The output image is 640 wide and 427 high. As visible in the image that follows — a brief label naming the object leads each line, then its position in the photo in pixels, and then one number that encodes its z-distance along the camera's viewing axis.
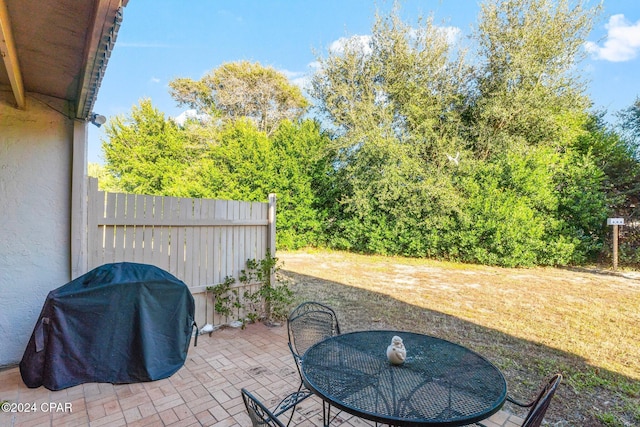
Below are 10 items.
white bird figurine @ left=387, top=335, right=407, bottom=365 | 1.51
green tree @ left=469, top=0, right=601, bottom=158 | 7.87
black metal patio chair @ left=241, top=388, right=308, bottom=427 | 0.91
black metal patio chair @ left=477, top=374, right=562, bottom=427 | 1.03
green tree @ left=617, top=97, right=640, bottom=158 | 8.05
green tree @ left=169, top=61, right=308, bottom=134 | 14.11
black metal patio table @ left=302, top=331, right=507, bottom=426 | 1.17
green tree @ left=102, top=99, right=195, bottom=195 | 12.30
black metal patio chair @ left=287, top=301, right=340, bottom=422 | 2.11
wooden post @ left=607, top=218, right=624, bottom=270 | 6.85
